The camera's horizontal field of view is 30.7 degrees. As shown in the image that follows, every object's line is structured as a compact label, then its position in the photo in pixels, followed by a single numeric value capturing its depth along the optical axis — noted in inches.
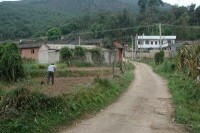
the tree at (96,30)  3558.3
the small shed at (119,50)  2028.1
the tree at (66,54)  1736.0
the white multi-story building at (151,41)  3487.9
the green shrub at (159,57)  2039.9
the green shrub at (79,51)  1796.3
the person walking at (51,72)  920.3
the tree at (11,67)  1027.9
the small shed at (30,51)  2085.4
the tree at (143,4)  4333.2
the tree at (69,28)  3469.5
